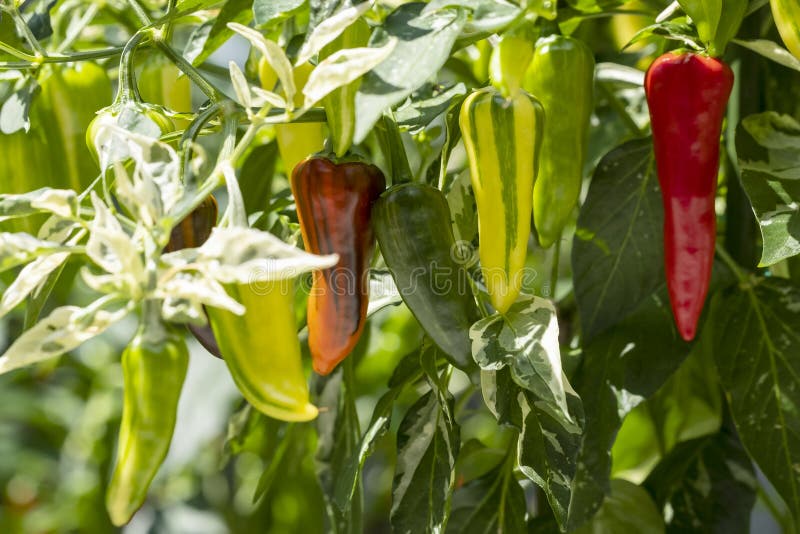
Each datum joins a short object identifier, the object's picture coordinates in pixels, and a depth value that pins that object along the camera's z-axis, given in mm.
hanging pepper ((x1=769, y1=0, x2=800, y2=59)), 882
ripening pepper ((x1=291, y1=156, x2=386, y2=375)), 897
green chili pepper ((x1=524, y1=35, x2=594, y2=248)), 908
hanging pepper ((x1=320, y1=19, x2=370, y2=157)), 863
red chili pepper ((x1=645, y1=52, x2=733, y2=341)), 901
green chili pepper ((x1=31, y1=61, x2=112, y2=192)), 939
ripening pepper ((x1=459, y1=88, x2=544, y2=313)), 879
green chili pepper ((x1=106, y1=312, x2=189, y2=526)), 853
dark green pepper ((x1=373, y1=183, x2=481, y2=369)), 892
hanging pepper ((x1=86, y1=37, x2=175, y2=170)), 867
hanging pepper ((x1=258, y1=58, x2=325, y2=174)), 929
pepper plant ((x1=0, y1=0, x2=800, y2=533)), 853
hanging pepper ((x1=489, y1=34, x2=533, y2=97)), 867
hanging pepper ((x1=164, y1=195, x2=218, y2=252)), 883
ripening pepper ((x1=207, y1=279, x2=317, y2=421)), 871
